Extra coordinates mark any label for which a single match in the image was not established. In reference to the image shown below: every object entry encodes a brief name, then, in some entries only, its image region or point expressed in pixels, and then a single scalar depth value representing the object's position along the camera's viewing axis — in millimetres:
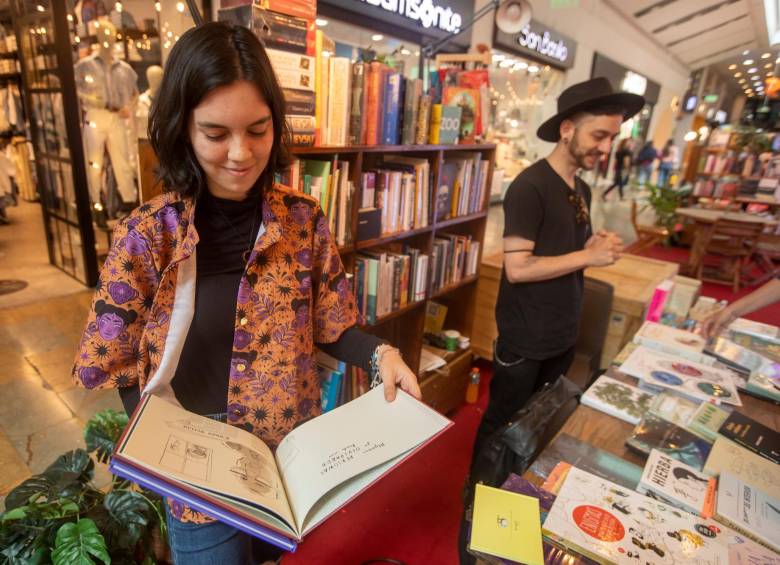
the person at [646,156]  10945
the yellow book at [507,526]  836
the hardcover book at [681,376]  1406
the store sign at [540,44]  4737
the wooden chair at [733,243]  5285
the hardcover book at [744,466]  1043
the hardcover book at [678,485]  974
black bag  1313
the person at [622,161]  9977
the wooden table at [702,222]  5496
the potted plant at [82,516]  1232
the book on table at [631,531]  846
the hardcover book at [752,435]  1142
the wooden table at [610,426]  1185
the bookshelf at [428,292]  1929
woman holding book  841
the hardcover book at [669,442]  1133
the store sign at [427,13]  3114
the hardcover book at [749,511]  899
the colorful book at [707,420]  1219
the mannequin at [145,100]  4066
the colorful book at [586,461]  1066
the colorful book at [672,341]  1638
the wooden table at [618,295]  2688
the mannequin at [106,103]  3863
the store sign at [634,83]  9209
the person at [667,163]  12836
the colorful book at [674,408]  1282
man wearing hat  1646
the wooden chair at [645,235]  6232
